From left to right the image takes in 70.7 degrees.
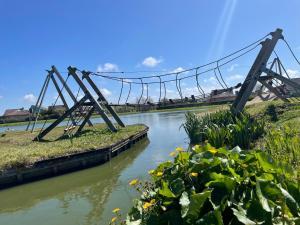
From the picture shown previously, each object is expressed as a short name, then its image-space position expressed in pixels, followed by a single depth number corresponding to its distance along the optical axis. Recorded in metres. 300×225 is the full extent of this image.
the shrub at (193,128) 10.36
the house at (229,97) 46.34
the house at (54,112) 40.44
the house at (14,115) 62.75
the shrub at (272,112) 11.28
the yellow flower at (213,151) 2.57
